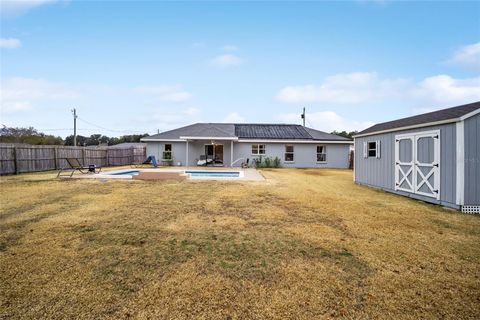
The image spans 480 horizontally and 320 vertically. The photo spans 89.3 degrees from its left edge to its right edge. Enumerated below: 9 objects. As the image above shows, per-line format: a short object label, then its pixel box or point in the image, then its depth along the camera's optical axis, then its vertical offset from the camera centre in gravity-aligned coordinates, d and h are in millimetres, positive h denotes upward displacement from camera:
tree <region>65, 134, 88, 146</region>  65712 +5279
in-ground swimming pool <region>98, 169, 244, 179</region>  13365 -1102
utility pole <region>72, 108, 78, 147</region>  37231 +6304
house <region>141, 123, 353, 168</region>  22266 +541
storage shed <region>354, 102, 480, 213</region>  6539 -135
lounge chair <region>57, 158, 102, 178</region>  12950 -338
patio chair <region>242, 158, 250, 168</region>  21203 -752
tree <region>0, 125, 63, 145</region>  32159 +3147
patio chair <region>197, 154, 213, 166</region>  21984 -448
